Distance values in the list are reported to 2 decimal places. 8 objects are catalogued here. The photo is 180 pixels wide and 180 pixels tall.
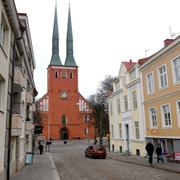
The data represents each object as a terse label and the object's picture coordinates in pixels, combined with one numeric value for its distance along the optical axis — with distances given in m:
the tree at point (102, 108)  55.62
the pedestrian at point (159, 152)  21.72
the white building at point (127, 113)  28.48
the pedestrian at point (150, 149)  21.14
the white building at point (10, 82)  12.61
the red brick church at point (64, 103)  77.50
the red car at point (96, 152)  29.84
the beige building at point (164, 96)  21.30
